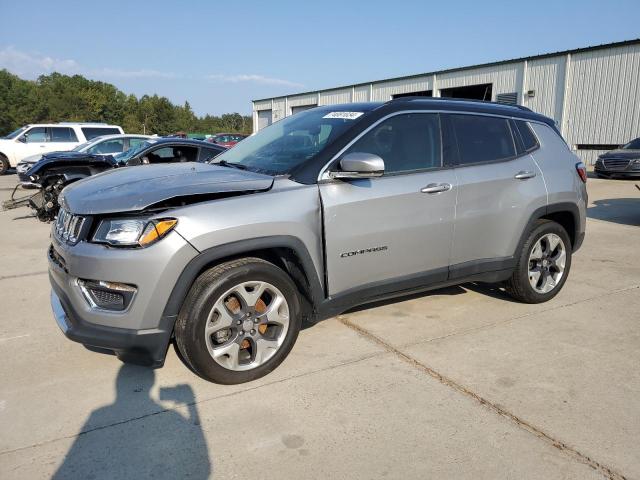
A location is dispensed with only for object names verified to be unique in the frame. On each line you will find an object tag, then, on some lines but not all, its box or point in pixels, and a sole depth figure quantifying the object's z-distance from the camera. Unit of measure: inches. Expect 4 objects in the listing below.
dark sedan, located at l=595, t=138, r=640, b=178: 582.6
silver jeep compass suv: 112.5
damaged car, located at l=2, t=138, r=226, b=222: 335.9
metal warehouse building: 800.9
